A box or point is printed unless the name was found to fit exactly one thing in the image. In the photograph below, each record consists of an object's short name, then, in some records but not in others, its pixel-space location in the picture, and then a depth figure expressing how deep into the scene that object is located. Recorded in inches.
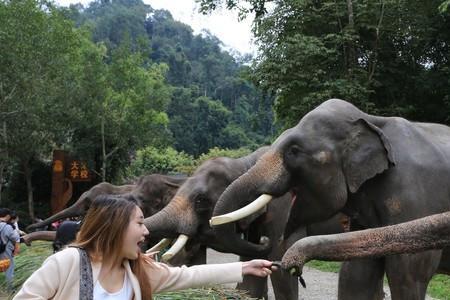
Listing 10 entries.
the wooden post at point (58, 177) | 780.6
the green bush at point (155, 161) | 1317.7
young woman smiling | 91.4
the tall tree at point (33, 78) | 665.6
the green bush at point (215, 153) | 1001.6
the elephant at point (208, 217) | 242.1
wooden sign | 846.5
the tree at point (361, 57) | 602.9
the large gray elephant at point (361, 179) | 182.5
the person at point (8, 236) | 334.6
